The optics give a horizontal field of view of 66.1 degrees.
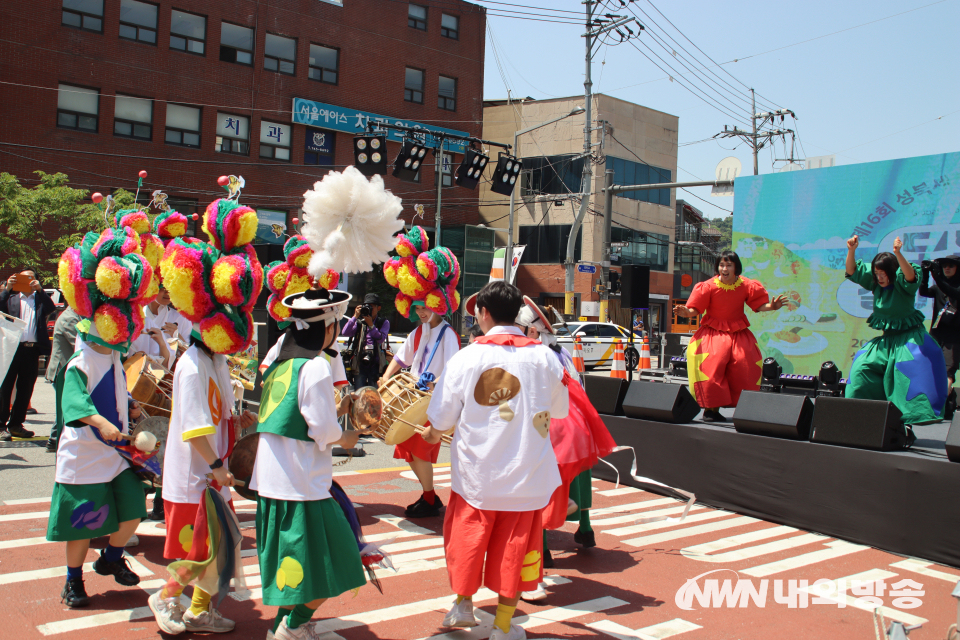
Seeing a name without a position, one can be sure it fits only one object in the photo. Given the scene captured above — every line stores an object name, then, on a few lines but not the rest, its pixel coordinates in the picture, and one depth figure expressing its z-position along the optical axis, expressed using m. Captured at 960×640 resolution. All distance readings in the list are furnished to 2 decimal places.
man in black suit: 8.68
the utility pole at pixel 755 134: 39.72
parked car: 21.77
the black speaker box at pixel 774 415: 5.91
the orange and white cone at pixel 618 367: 14.30
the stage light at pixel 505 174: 21.28
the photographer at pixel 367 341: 10.45
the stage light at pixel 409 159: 19.11
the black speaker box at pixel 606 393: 7.59
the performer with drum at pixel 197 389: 3.49
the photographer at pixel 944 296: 6.70
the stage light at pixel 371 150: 18.39
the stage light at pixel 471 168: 20.19
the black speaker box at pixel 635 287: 15.66
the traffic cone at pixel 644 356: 19.09
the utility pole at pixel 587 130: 24.50
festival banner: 11.17
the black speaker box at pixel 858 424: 5.44
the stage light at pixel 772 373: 11.39
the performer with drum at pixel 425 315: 5.98
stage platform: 5.06
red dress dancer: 7.21
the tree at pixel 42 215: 19.39
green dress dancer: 6.12
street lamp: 21.68
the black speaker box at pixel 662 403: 6.91
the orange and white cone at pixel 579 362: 9.41
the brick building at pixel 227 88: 24.44
